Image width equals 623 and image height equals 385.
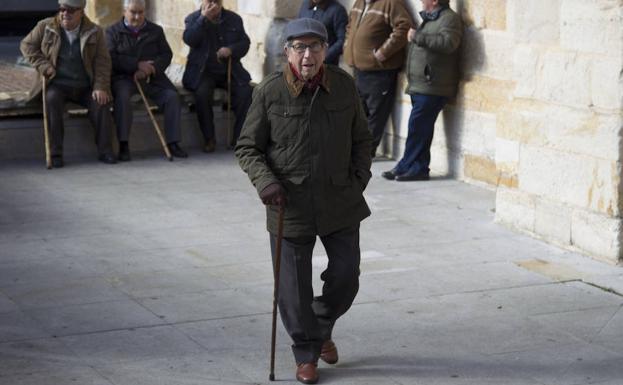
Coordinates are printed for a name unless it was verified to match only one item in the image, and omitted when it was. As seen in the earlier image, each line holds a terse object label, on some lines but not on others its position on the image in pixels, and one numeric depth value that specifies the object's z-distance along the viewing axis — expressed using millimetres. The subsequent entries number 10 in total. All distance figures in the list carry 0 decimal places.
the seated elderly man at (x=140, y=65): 11930
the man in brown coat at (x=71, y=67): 11500
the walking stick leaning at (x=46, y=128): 11461
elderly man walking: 5766
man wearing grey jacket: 10562
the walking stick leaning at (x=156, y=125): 12000
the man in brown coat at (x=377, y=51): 11242
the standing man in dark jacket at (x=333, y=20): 11969
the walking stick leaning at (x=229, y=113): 12508
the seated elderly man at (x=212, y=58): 12367
